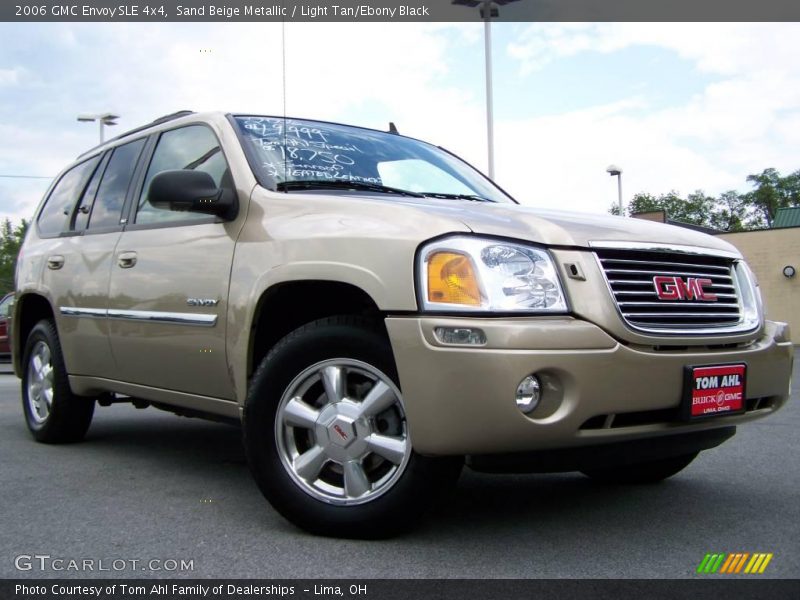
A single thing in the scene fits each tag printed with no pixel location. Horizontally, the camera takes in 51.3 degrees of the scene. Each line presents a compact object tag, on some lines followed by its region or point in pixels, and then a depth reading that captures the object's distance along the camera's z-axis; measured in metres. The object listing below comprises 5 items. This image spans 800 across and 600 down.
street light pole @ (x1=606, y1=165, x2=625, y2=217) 24.78
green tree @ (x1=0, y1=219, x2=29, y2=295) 64.73
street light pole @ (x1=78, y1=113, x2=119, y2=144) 22.59
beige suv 2.74
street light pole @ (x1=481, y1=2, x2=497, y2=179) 18.92
